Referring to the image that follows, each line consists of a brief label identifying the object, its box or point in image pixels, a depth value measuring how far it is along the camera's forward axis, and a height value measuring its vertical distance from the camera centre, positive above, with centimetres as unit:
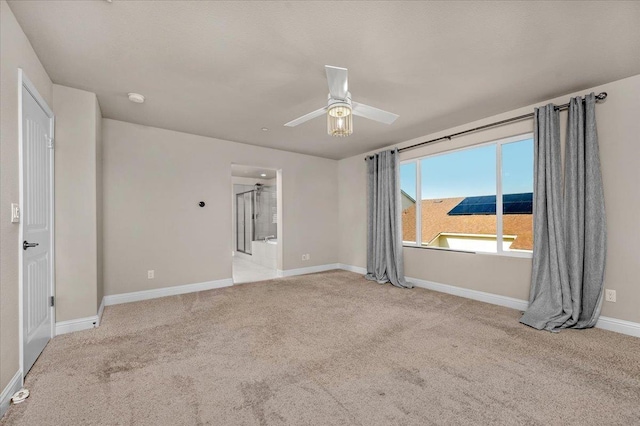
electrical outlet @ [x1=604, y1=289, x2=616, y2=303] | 265 -83
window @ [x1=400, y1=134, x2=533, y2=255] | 339 +17
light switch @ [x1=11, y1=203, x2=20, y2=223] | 178 +0
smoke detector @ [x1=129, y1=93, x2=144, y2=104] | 287 +122
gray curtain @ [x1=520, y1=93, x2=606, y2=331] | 270 -18
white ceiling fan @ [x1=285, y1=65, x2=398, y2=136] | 198 +87
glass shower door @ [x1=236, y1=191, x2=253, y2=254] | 754 -23
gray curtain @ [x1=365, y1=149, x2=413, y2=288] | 455 -18
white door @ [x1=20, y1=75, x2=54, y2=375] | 199 -9
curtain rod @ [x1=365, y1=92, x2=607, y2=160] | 273 +108
